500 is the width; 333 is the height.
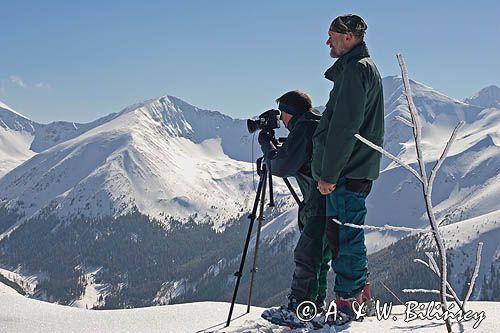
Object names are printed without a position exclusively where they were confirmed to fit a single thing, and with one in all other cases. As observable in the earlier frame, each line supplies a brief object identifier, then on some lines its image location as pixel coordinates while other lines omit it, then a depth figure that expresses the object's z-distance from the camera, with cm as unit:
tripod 623
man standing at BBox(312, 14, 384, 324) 491
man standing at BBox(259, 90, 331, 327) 559
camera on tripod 642
